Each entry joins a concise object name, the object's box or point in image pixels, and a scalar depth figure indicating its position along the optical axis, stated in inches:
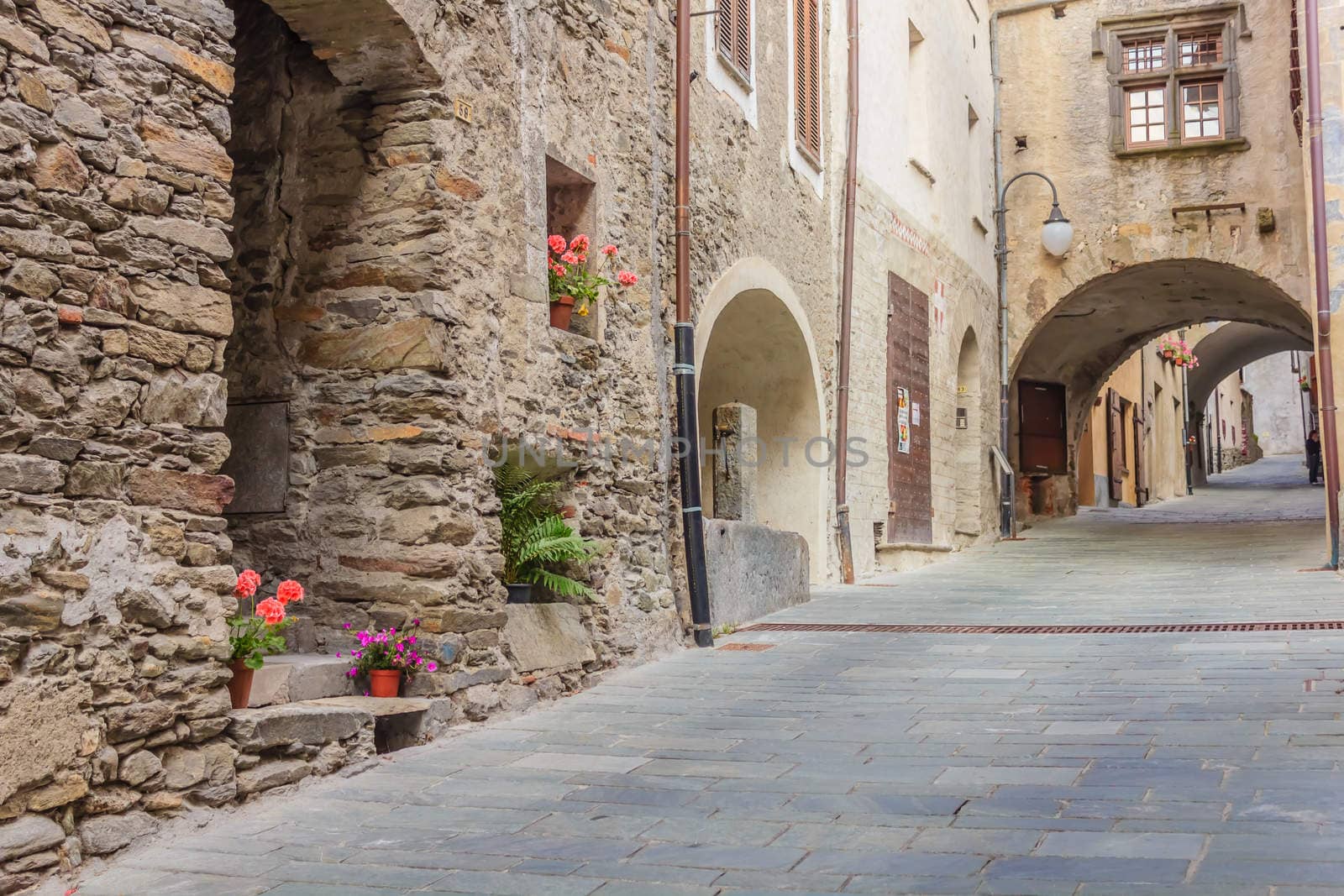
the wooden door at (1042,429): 737.0
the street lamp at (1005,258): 641.0
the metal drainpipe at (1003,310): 657.6
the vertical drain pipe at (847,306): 436.1
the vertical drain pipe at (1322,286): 435.5
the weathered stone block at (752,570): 312.2
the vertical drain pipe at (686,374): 292.8
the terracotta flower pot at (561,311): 248.5
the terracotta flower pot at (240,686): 161.6
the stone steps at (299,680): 173.5
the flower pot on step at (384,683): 193.8
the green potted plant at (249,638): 161.8
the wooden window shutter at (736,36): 354.3
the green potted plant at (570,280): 248.5
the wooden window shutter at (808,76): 420.2
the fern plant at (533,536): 236.5
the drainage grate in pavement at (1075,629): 284.5
